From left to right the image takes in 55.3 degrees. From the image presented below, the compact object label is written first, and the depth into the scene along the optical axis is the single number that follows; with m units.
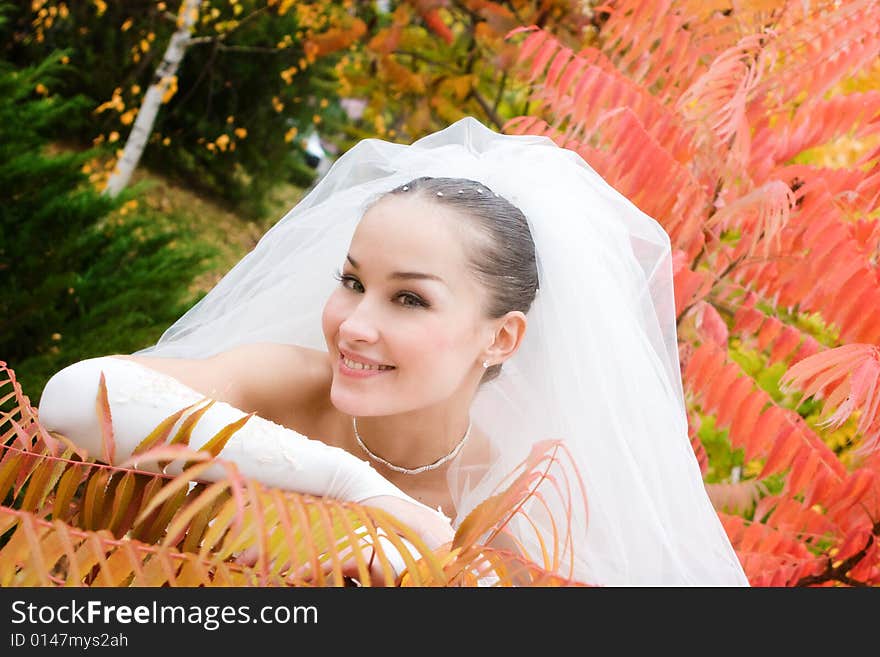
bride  1.72
